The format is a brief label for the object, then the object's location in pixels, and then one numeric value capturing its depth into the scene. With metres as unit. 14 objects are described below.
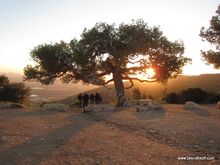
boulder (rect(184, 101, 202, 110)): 17.67
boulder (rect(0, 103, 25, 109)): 18.32
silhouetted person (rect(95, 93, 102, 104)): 21.01
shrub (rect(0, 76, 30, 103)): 30.60
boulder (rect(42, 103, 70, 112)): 17.03
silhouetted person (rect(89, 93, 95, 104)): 20.94
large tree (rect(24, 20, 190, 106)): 20.30
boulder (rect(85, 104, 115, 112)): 16.65
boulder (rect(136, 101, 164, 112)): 16.29
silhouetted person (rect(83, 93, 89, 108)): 20.66
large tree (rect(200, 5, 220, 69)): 21.15
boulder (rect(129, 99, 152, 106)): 21.18
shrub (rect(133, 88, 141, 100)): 37.41
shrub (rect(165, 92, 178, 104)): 29.00
